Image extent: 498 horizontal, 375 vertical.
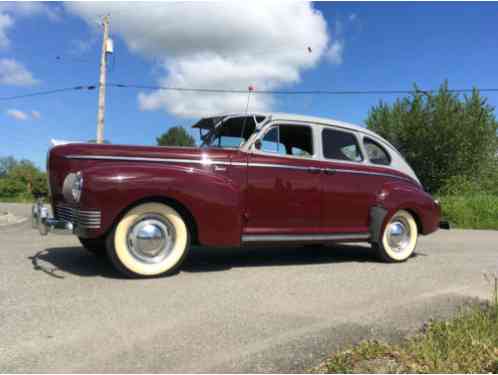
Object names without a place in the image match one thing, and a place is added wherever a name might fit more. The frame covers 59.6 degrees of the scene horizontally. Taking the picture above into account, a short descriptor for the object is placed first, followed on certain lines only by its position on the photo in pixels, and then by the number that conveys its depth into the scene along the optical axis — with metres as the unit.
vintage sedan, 4.24
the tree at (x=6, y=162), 74.60
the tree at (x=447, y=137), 26.64
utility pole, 16.39
